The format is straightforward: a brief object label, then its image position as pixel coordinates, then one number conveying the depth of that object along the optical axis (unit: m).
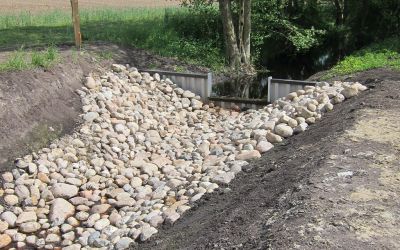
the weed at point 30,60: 8.70
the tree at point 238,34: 13.24
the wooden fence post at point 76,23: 11.10
